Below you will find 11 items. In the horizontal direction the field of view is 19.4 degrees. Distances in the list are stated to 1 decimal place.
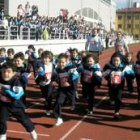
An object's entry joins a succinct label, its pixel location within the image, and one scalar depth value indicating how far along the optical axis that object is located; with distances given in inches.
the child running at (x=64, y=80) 358.3
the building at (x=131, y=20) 4972.9
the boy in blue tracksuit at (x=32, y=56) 572.3
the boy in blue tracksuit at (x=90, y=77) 382.8
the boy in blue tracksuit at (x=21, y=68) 342.4
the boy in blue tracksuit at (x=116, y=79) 374.6
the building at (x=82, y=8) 1517.6
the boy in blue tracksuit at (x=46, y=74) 370.3
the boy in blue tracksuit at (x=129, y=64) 453.6
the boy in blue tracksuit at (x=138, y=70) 431.0
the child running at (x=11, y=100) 278.5
